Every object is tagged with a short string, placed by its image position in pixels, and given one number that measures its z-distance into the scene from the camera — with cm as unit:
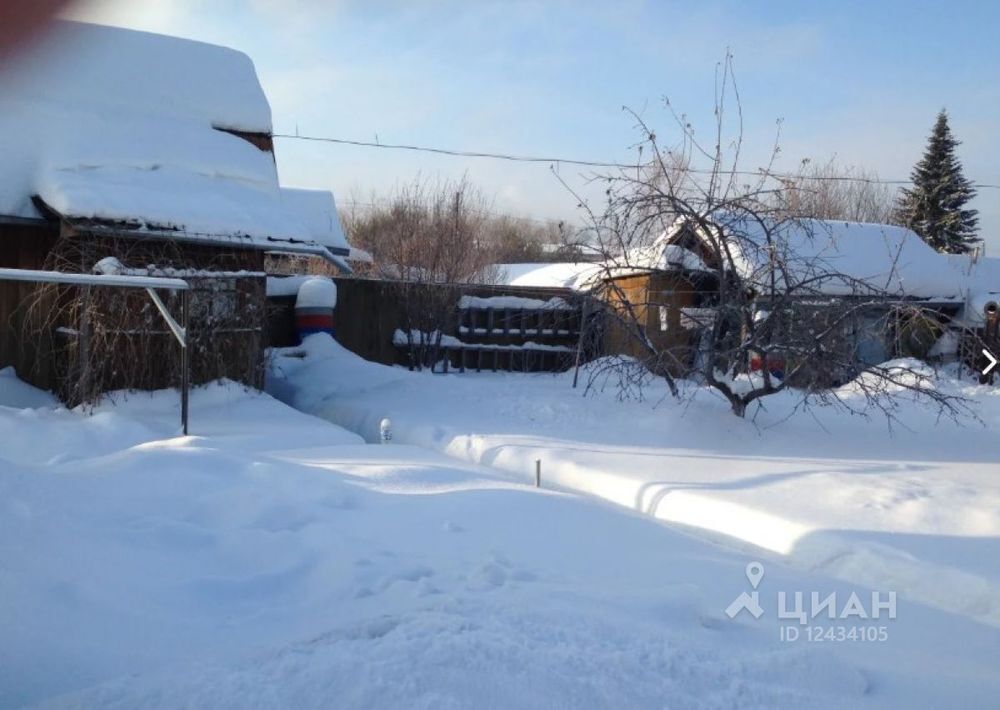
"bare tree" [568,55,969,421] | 911
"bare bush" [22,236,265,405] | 995
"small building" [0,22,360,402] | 1013
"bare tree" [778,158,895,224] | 3359
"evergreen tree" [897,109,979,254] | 3359
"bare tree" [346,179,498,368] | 1689
